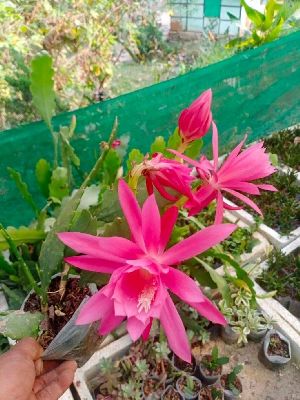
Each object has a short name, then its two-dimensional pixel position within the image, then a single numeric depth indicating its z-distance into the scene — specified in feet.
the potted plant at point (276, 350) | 4.23
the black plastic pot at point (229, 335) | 4.44
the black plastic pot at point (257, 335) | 4.41
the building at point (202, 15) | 21.76
